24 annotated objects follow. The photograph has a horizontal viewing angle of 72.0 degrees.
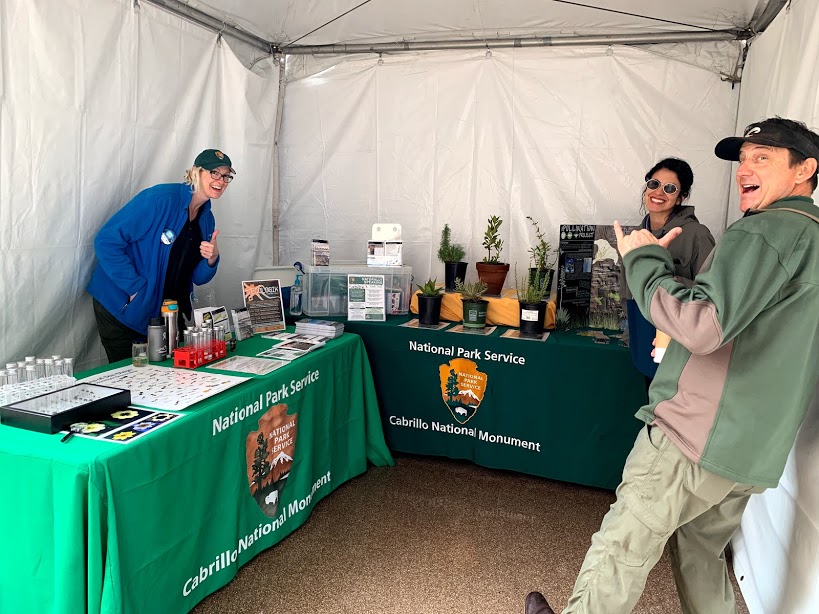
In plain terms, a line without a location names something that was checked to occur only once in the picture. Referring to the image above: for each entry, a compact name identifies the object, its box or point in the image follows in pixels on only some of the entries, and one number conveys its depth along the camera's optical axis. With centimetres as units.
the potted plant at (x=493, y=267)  327
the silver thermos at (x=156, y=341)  231
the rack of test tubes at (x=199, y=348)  226
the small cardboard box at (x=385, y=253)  337
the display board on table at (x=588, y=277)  305
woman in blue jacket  245
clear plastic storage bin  340
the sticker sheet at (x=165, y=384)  189
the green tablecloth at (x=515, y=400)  283
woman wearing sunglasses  214
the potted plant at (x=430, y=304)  315
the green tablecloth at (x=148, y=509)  147
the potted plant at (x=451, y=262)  341
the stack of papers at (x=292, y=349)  252
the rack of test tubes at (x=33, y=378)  175
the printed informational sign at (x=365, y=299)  325
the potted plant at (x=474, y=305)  309
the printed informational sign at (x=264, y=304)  291
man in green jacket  125
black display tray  159
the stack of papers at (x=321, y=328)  292
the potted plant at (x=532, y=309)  297
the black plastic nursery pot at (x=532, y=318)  296
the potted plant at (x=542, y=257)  312
